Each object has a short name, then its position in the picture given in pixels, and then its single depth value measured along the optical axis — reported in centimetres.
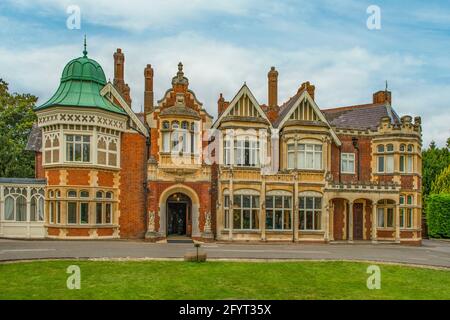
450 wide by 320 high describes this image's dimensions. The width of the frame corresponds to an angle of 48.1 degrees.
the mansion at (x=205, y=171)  3003
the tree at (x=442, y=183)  4934
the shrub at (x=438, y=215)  4360
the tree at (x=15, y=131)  4138
